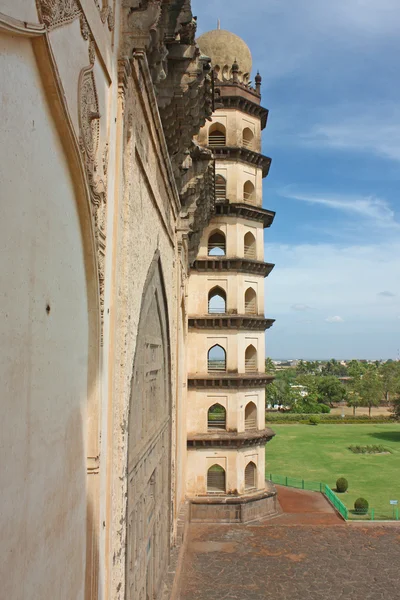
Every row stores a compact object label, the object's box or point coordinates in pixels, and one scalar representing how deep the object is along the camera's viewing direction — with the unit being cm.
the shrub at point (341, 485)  2252
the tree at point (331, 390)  6250
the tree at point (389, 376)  6556
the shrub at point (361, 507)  1802
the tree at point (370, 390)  5619
